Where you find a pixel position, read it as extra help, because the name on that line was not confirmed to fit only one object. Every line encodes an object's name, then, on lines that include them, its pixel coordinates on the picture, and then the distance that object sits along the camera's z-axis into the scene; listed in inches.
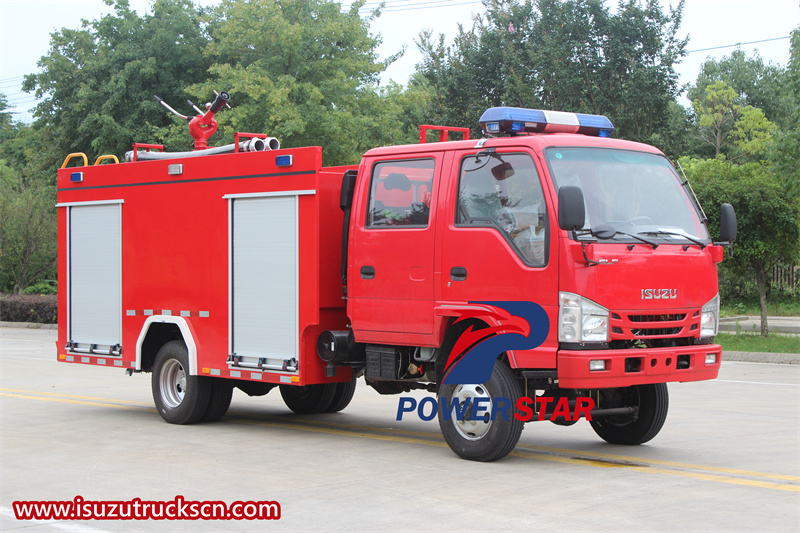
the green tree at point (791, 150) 760.3
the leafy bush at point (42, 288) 1568.7
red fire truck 309.1
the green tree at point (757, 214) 778.8
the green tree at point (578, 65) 1120.2
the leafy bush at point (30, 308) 1282.0
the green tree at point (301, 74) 987.9
